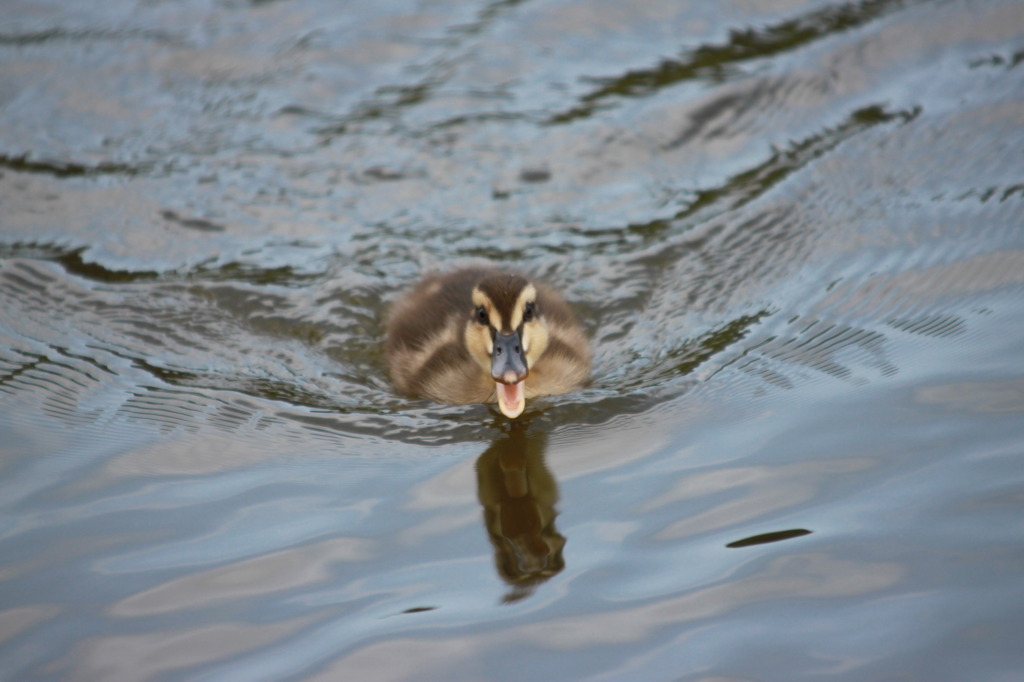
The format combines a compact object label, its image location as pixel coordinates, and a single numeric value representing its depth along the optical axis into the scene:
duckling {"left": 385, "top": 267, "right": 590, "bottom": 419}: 8.48
